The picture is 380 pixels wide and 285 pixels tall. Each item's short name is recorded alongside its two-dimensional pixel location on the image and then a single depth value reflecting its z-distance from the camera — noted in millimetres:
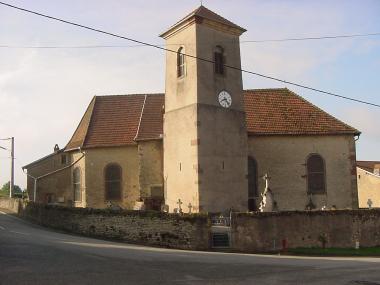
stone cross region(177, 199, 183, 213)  26895
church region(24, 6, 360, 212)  26891
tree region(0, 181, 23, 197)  98075
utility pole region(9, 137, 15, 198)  43875
